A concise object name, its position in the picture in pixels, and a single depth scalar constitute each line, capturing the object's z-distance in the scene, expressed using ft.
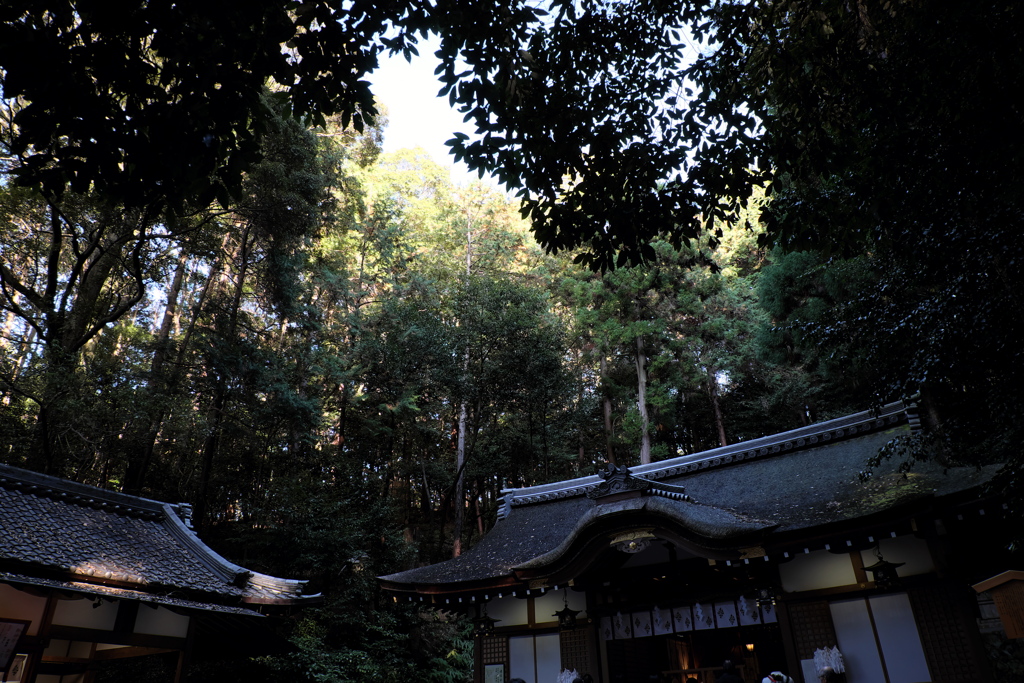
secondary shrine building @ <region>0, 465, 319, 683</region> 24.66
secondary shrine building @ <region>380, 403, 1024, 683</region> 22.89
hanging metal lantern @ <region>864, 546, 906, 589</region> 23.31
